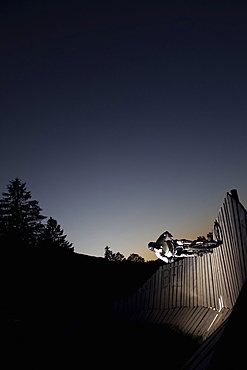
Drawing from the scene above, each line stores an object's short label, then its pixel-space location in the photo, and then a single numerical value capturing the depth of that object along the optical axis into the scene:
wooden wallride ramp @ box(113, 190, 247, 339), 5.07
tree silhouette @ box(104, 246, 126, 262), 83.12
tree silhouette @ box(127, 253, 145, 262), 90.69
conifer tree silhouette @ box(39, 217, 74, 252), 53.71
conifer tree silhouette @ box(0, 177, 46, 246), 40.56
